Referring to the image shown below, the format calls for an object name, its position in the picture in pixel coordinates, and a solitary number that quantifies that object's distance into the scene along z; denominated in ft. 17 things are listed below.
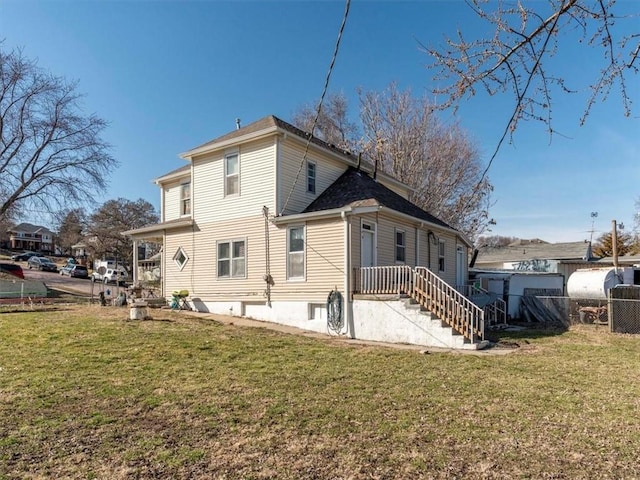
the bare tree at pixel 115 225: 166.30
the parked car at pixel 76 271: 144.77
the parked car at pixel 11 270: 91.75
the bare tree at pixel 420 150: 81.46
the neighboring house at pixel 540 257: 95.14
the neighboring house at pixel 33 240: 276.62
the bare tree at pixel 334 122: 95.30
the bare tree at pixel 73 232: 155.45
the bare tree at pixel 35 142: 88.69
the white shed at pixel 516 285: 60.85
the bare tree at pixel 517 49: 10.07
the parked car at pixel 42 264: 159.53
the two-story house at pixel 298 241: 40.14
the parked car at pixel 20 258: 195.21
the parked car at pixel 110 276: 128.72
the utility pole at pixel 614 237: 75.57
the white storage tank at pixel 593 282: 58.70
